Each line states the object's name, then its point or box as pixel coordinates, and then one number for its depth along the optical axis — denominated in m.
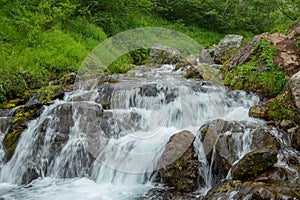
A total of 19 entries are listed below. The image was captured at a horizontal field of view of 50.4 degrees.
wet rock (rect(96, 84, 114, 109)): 8.10
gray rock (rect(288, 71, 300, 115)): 6.32
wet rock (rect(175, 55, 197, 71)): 12.81
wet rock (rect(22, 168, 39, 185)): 6.14
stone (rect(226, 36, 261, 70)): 9.65
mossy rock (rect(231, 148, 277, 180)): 4.85
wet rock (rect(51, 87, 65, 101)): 8.49
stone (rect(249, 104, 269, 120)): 6.87
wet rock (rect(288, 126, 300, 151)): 5.73
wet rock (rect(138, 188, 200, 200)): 5.19
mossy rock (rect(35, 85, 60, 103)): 8.37
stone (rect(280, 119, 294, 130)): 6.28
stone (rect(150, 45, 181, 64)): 14.21
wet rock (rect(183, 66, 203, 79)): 10.49
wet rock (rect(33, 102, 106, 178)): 6.31
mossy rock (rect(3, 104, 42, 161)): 6.71
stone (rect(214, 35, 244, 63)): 13.44
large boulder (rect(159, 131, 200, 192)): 5.45
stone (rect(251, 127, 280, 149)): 5.52
